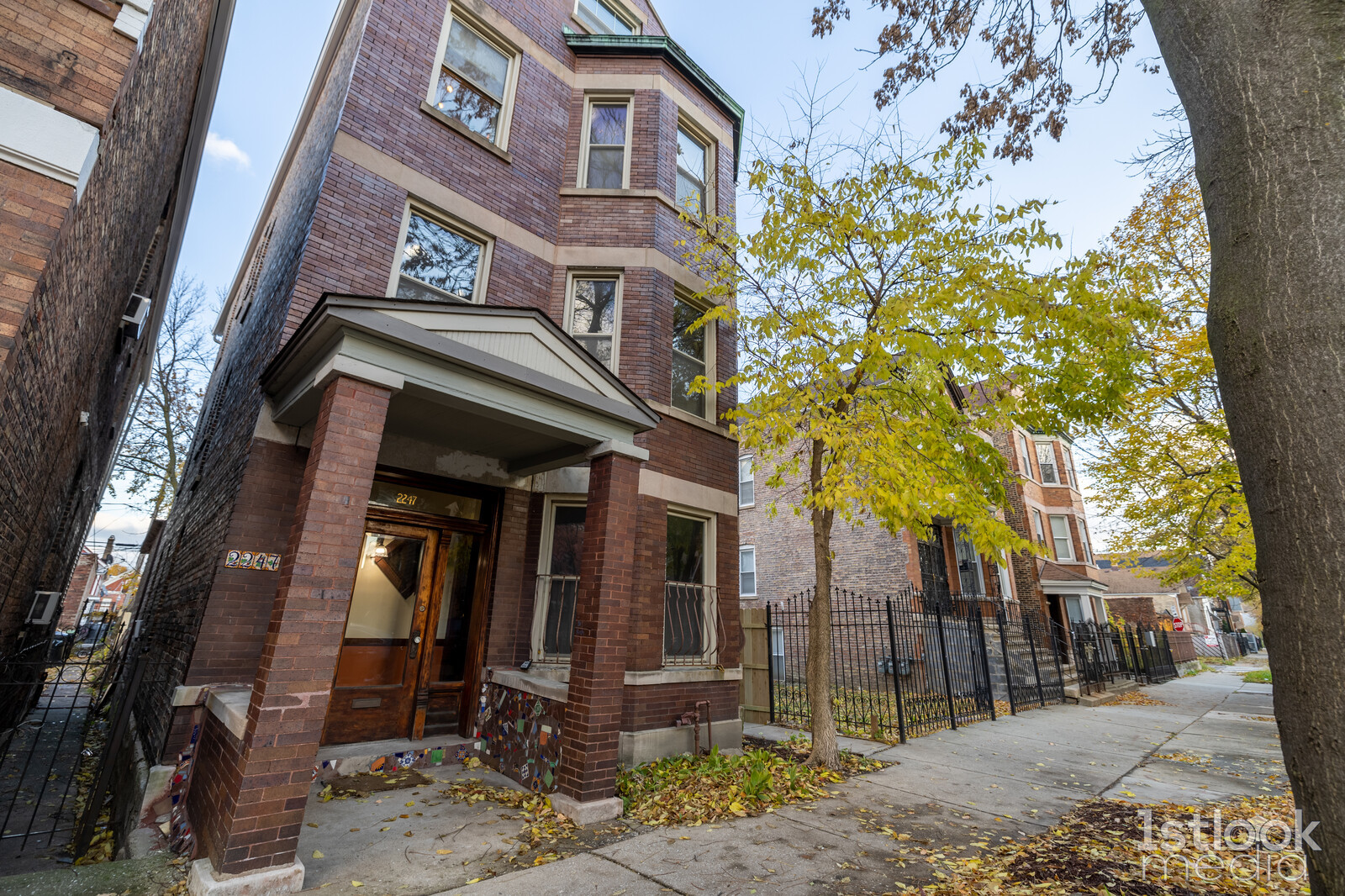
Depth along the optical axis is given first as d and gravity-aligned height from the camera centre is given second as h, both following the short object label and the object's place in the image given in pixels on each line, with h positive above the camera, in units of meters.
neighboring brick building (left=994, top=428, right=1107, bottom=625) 21.05 +4.15
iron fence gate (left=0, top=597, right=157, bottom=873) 5.02 -2.00
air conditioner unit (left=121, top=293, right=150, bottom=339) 8.88 +4.52
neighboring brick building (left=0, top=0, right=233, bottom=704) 3.45 +2.95
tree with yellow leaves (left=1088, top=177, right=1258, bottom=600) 10.45 +3.98
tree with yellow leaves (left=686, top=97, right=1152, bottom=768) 6.46 +3.22
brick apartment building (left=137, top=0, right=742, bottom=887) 4.13 +1.77
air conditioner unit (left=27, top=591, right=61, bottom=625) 9.13 +0.02
